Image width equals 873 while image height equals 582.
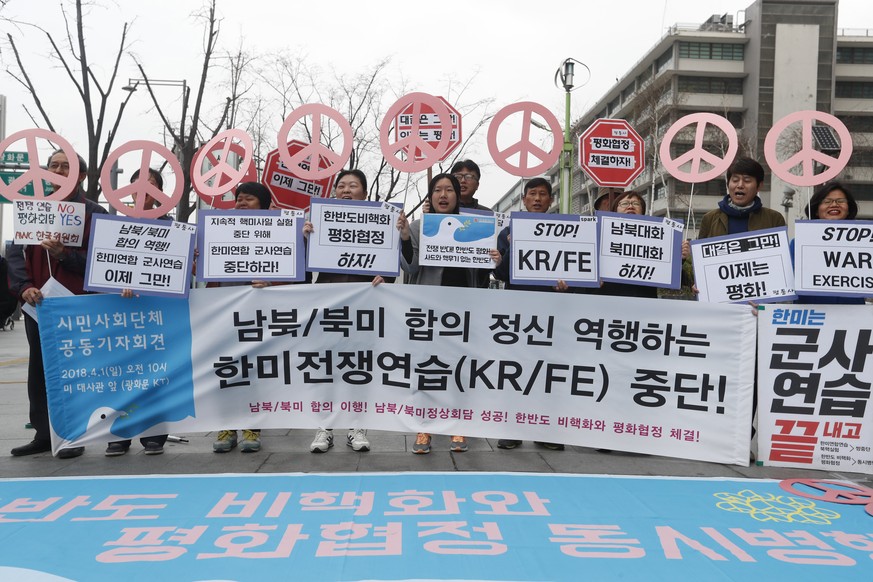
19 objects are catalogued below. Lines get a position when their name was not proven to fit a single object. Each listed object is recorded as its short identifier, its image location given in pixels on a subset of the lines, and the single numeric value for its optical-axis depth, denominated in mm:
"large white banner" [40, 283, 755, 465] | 4438
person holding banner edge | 4492
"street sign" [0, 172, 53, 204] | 14389
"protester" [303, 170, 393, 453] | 4535
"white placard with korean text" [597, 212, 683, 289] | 4551
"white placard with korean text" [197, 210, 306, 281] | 4500
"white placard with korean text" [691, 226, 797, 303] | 4363
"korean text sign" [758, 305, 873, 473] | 4305
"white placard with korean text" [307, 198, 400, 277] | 4543
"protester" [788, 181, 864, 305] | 4449
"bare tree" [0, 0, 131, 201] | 10781
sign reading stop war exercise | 4289
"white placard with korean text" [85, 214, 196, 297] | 4336
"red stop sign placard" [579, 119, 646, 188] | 5309
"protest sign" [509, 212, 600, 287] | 4547
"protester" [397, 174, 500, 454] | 4578
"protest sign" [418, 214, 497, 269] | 4570
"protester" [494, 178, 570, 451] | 4716
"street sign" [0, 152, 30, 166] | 13157
